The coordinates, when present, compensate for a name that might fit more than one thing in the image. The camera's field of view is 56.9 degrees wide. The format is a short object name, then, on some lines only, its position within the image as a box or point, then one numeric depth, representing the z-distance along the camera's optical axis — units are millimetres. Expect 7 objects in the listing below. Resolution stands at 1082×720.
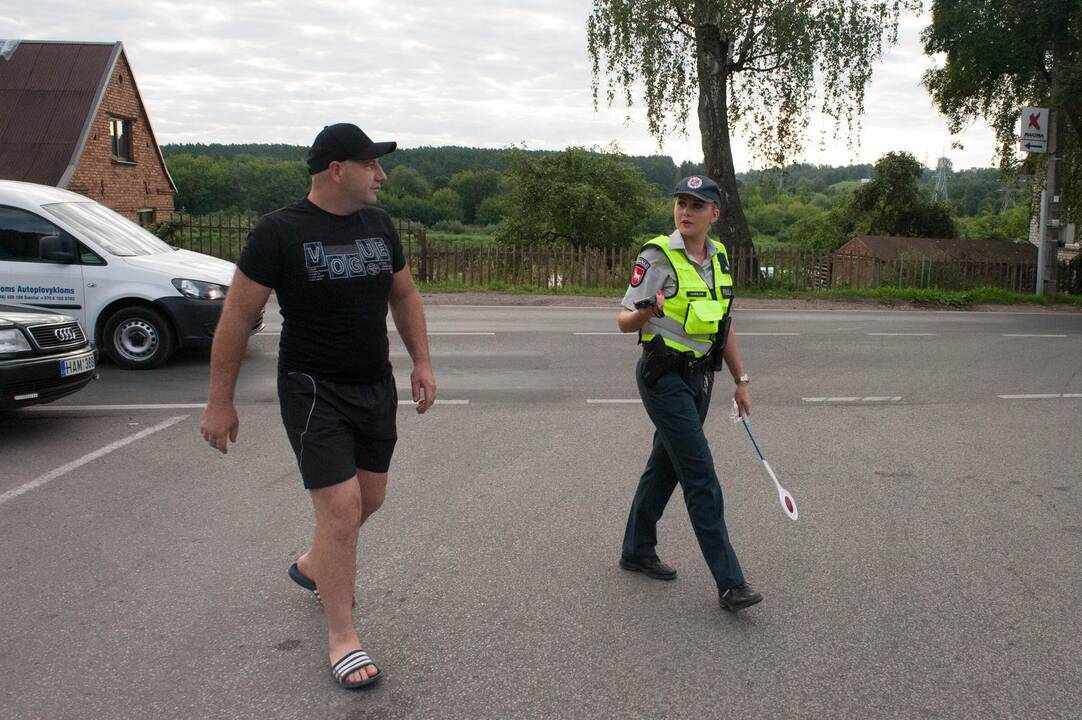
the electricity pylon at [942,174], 82650
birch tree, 24578
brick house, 28109
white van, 10078
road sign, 22453
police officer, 4176
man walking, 3537
